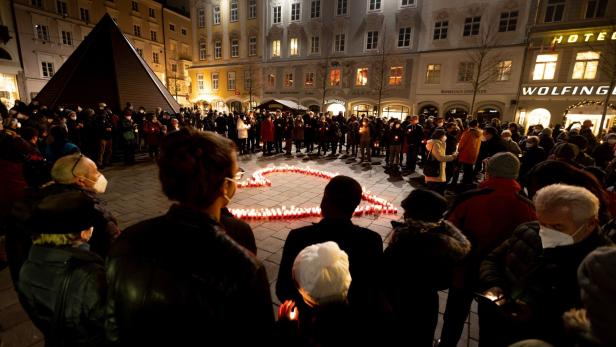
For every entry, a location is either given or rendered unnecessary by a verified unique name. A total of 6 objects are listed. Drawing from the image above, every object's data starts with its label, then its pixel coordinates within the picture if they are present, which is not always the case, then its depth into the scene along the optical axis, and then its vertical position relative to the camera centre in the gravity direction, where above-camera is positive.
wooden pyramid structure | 12.46 +1.35
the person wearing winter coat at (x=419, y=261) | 1.93 -0.93
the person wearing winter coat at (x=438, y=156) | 5.57 -0.71
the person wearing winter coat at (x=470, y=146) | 7.36 -0.67
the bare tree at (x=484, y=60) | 20.55 +4.20
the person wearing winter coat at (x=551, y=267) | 1.63 -0.84
